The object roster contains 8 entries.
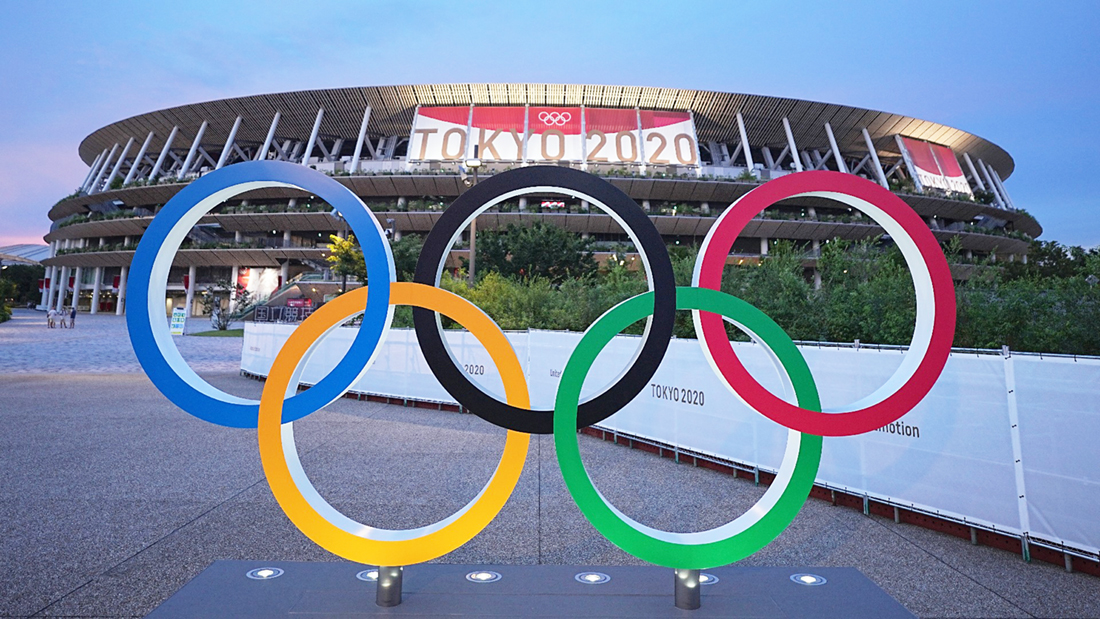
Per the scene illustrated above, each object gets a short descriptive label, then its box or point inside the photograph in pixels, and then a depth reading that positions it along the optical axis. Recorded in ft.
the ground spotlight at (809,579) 12.31
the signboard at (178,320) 96.73
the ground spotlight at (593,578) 12.27
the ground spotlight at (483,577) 12.30
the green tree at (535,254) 84.43
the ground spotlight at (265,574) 12.09
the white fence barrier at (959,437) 14.02
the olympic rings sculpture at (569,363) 11.39
